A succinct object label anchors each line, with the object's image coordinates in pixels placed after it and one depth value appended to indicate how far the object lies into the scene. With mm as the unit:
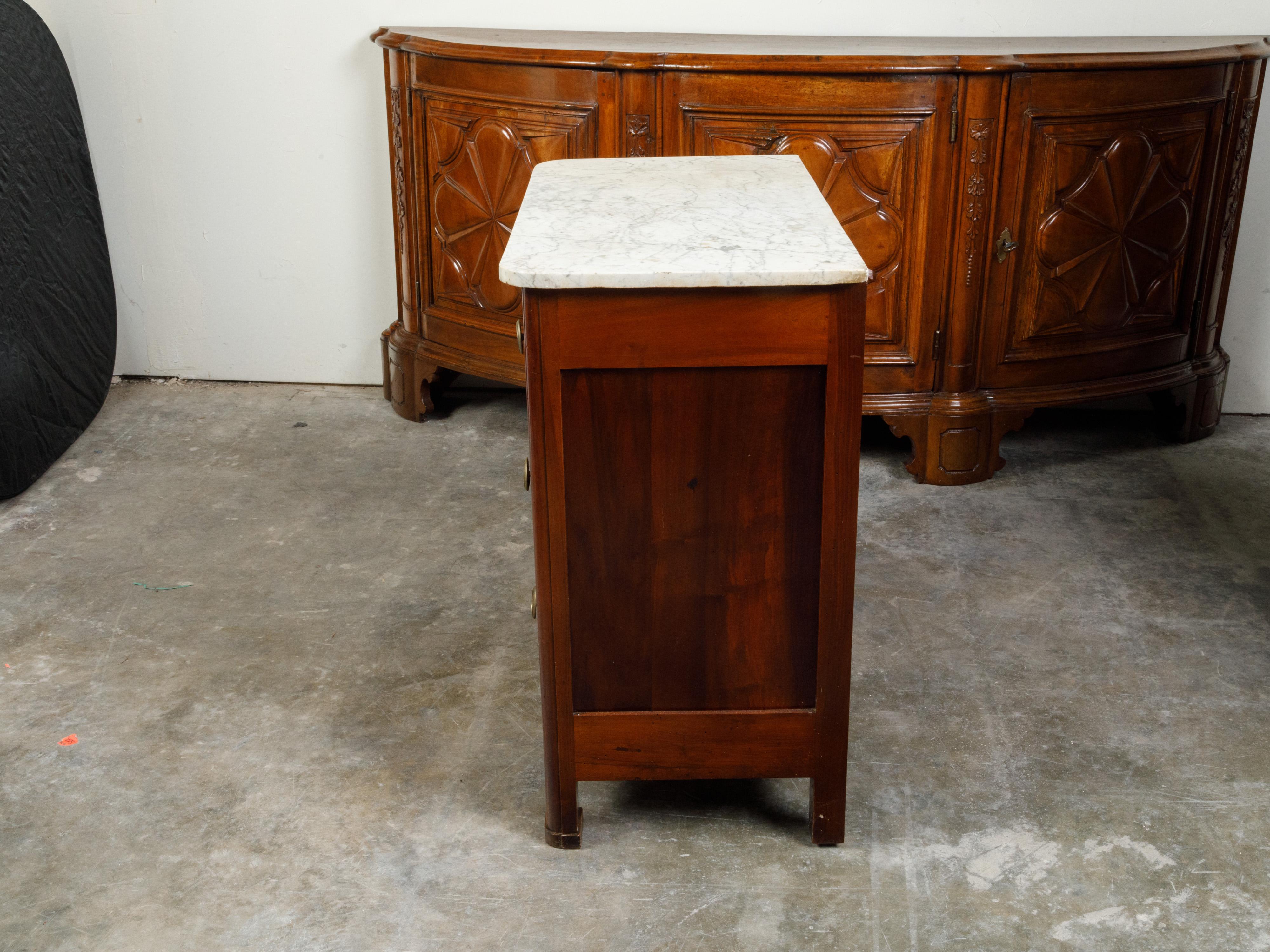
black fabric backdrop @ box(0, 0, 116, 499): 3207
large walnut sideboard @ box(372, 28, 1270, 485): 2967
